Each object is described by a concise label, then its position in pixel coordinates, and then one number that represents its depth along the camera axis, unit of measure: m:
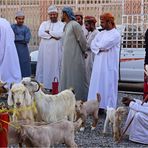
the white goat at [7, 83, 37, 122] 6.24
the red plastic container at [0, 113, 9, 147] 5.26
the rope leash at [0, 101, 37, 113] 6.28
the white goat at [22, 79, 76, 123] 6.64
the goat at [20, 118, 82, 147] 5.49
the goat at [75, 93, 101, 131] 7.70
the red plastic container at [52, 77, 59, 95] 8.62
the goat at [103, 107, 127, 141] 7.10
